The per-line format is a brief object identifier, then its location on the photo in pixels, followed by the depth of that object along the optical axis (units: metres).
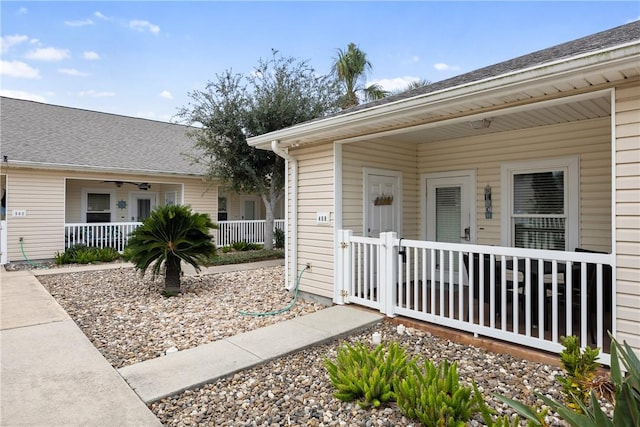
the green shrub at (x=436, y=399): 2.25
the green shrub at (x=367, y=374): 2.67
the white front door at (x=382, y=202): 6.09
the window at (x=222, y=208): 14.58
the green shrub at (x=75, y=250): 9.82
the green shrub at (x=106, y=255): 9.96
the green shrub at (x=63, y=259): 9.55
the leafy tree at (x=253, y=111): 10.34
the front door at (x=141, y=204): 13.62
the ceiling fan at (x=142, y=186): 13.52
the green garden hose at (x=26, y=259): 9.54
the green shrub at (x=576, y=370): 2.42
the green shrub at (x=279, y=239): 13.15
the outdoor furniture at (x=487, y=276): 4.36
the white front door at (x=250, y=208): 15.48
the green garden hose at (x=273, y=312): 5.20
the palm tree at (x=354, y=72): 17.95
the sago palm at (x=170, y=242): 6.20
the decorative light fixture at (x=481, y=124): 4.96
